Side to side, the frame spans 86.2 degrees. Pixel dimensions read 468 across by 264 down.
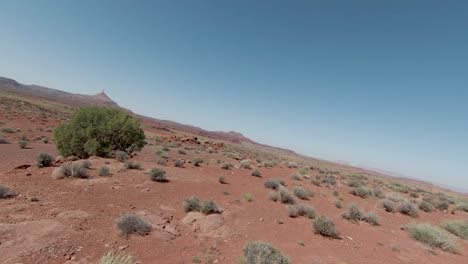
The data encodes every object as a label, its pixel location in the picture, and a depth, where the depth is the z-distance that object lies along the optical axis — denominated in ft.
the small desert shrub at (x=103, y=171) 37.58
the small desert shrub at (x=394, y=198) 57.77
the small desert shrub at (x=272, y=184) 48.57
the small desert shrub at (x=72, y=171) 34.45
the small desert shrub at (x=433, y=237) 30.65
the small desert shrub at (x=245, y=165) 69.67
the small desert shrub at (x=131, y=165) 44.01
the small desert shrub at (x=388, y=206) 46.73
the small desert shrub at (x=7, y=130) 80.54
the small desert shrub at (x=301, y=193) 45.36
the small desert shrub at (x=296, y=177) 63.87
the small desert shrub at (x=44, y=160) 38.88
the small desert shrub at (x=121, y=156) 49.34
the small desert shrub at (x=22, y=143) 62.59
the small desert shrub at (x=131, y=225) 21.85
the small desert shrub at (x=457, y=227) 37.60
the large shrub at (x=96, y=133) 49.96
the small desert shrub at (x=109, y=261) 13.67
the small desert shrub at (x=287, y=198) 39.83
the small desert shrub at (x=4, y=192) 25.18
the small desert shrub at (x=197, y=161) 62.28
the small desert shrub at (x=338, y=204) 43.37
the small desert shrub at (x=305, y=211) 34.06
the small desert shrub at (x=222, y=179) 47.52
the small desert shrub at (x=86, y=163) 39.09
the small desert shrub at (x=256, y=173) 60.70
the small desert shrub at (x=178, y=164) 56.29
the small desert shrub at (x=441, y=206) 58.05
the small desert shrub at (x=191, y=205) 30.35
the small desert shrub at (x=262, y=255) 17.87
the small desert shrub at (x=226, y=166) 63.44
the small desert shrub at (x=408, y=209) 46.26
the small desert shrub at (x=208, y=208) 29.50
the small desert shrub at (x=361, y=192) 56.13
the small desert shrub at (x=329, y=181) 66.16
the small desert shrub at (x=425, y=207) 53.45
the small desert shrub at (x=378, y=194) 58.60
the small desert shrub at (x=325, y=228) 28.55
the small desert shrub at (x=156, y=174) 40.81
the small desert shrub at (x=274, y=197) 40.14
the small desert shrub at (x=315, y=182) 60.72
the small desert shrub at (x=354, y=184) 66.73
